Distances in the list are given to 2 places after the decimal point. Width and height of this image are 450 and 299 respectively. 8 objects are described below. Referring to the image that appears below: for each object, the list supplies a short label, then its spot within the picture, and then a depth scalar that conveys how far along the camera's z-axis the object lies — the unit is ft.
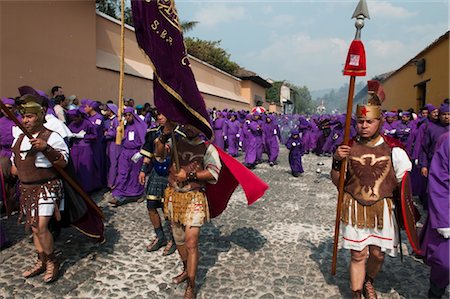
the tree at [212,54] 112.27
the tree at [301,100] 233.96
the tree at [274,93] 190.39
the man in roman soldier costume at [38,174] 11.69
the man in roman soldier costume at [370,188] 10.14
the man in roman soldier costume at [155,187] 14.99
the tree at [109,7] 76.43
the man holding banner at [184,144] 9.53
